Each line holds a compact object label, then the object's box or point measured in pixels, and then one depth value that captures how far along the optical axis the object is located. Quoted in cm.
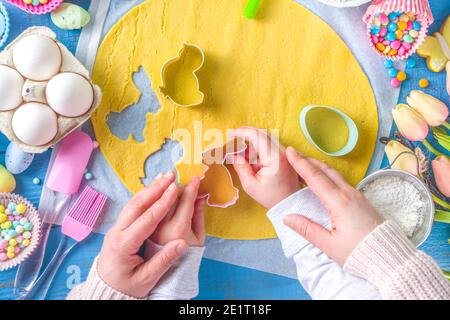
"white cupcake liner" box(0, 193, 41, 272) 81
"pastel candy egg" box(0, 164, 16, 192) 81
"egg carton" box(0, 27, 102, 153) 78
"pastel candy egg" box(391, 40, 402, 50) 88
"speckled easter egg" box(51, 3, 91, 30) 82
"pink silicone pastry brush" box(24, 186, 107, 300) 83
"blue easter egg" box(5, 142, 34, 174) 82
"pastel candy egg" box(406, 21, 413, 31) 88
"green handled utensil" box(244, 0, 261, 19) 85
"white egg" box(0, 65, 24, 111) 75
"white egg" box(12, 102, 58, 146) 75
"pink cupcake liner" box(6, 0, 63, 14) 82
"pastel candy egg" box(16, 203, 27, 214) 81
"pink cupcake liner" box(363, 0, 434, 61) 85
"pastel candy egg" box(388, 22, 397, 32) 88
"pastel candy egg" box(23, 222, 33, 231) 82
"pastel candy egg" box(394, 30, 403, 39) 88
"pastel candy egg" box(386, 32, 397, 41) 88
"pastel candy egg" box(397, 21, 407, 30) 88
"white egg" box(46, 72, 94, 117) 76
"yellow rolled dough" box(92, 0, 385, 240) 85
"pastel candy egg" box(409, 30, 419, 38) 88
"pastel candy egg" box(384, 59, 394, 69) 90
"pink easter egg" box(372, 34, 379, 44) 89
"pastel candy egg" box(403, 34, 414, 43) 88
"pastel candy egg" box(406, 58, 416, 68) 90
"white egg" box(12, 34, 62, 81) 76
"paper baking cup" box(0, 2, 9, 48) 82
